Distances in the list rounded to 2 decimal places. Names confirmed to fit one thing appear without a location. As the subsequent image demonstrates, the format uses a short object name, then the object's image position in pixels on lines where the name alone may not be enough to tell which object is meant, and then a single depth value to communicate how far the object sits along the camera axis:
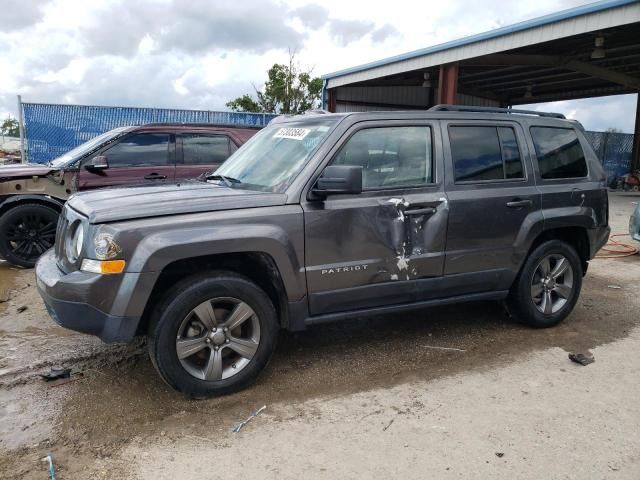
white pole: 13.34
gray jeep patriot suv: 3.11
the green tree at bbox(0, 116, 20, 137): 77.38
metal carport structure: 11.52
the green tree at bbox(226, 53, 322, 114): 31.88
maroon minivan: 6.66
